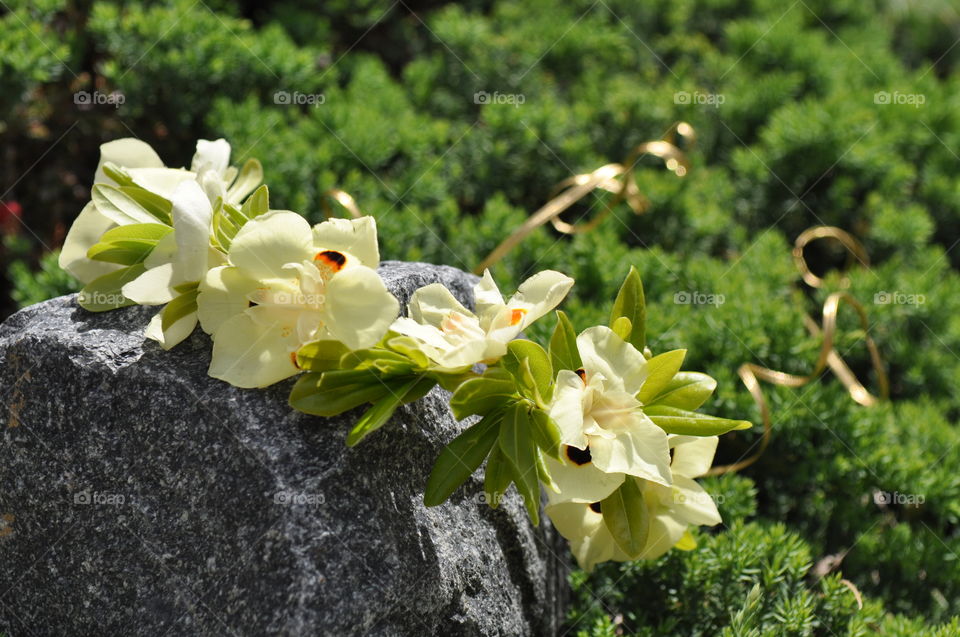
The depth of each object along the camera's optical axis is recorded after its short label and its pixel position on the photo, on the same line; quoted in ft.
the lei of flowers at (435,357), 2.18
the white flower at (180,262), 2.19
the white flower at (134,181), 2.33
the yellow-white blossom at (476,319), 2.18
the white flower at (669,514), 2.32
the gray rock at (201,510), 2.18
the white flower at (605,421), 2.18
